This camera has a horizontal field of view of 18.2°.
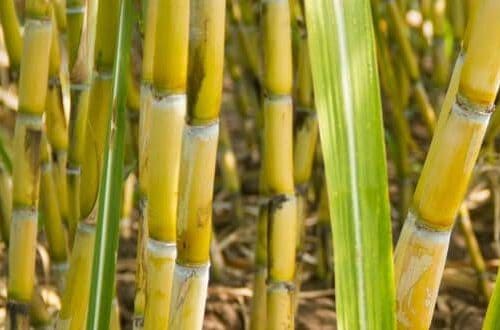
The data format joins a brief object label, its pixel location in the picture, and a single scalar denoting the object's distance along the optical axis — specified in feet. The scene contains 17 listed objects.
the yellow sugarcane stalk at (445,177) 3.28
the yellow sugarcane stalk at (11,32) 4.76
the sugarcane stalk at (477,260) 6.43
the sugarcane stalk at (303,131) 4.99
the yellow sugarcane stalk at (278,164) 4.15
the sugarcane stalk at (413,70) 6.82
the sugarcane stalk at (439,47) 7.51
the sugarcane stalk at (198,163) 3.41
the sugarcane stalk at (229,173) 7.61
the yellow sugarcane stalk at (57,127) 4.61
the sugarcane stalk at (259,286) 5.20
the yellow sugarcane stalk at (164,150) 3.41
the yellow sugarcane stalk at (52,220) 4.85
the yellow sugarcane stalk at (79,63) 4.18
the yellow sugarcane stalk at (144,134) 3.80
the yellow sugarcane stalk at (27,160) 4.18
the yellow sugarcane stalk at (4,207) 5.32
